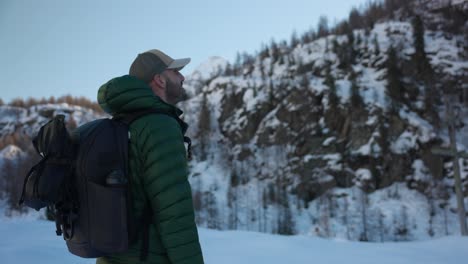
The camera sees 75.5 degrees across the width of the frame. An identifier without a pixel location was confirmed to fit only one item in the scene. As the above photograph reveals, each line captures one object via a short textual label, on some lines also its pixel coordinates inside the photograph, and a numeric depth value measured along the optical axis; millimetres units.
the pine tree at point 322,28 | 70688
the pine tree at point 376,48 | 50912
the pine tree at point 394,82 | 43312
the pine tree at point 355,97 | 45469
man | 1441
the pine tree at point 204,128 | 61856
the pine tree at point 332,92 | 47625
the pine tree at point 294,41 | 73500
